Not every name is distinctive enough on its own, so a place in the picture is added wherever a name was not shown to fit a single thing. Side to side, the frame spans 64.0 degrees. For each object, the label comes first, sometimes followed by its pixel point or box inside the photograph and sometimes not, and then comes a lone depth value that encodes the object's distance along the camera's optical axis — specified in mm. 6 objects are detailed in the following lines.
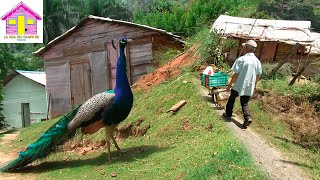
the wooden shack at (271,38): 8246
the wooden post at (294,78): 6782
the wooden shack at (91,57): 10889
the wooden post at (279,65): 6753
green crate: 5706
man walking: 4998
